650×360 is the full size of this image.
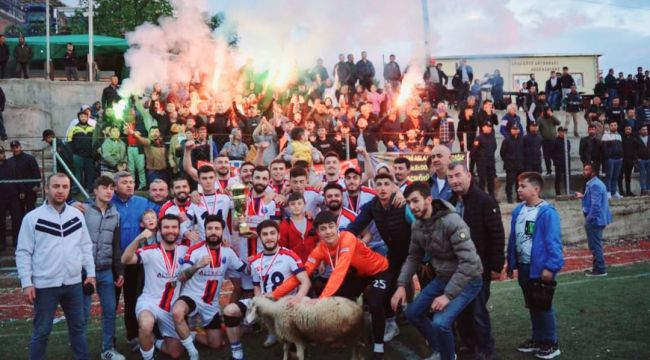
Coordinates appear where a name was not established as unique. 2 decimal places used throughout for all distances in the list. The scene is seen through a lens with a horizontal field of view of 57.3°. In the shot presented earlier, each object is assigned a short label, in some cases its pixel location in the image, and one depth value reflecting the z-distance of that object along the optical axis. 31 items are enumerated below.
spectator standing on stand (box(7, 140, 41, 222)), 13.62
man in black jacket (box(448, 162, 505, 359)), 6.46
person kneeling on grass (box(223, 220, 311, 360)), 6.84
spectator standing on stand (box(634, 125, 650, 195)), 18.77
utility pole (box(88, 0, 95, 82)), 22.66
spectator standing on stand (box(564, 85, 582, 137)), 22.97
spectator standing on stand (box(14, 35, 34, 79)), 21.34
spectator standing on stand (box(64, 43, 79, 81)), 22.08
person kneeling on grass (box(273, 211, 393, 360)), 6.68
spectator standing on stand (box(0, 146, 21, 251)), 13.34
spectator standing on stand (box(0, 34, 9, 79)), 20.61
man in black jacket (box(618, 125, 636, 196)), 18.77
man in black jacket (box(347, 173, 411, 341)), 7.18
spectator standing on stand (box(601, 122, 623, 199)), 17.89
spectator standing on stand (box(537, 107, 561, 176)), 18.05
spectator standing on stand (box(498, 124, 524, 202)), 16.59
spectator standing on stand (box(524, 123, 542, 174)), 16.84
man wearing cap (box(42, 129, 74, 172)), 14.66
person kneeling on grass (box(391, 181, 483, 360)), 5.89
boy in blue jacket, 6.50
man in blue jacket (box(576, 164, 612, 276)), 11.89
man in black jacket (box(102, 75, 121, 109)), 17.73
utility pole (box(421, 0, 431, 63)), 27.77
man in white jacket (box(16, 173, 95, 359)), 6.17
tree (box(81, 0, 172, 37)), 44.56
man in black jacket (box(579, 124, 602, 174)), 18.09
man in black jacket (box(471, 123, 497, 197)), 16.06
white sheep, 6.36
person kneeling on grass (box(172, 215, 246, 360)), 7.04
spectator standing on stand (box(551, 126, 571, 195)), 17.88
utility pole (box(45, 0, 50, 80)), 22.73
